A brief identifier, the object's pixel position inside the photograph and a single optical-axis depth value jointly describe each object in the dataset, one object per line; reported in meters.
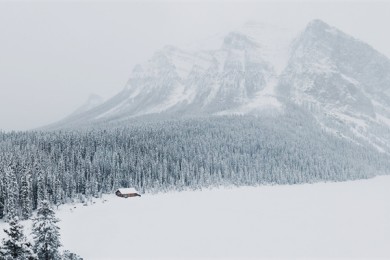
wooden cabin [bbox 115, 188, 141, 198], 139.50
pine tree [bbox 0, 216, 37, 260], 43.36
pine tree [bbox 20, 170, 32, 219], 109.31
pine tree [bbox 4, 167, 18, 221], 101.88
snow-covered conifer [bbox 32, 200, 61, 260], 49.22
